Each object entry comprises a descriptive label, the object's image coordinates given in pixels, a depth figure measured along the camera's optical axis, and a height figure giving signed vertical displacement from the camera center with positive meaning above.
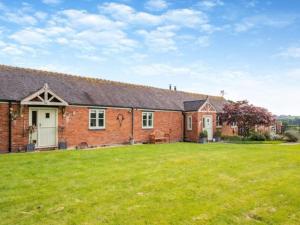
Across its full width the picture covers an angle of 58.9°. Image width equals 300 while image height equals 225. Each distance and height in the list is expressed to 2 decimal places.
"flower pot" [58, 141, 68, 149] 18.58 -1.58
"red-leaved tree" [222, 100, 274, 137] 28.34 +0.62
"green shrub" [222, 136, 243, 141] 29.61 -1.86
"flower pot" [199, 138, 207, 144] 26.58 -1.84
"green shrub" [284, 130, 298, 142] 27.69 -1.62
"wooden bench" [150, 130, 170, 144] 24.86 -1.43
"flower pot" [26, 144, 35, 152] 16.88 -1.62
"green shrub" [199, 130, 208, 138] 27.17 -1.25
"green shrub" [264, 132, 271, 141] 29.10 -1.59
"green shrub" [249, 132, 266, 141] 28.09 -1.63
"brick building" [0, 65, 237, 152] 16.94 +0.81
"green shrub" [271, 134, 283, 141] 29.39 -1.82
